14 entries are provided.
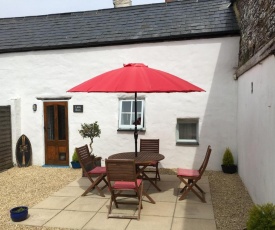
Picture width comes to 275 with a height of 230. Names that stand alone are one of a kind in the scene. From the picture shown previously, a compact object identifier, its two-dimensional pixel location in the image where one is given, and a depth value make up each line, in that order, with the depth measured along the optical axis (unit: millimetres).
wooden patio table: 6242
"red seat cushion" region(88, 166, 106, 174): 6662
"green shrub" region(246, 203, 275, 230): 3328
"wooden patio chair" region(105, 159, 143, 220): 5309
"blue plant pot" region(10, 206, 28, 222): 5217
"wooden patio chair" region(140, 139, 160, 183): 8328
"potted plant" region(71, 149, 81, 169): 9602
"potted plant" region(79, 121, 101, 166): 8656
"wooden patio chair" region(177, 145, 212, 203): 6137
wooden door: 10039
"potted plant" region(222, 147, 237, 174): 8484
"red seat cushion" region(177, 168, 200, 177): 6283
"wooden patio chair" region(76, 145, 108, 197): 6551
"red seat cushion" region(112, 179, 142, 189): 5469
